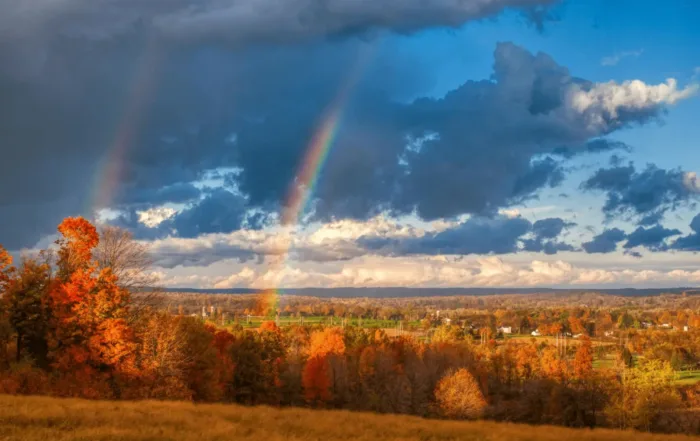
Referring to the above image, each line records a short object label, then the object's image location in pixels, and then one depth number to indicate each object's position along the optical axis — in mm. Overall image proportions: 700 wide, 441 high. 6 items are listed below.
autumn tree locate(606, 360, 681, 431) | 79062
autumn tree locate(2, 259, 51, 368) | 54062
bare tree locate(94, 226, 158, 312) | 53938
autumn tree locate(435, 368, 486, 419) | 81125
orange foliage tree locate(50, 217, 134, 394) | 50094
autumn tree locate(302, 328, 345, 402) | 89875
